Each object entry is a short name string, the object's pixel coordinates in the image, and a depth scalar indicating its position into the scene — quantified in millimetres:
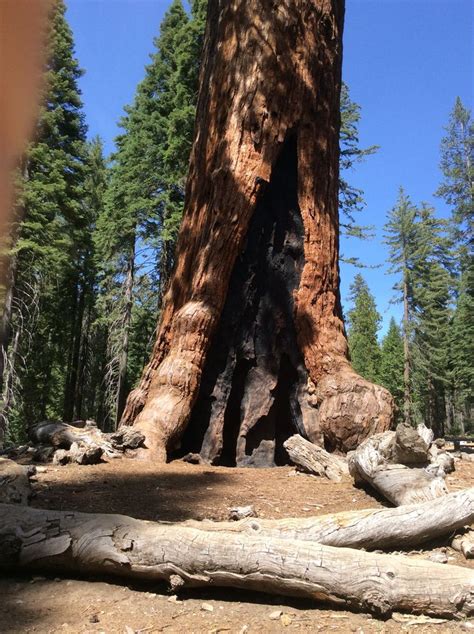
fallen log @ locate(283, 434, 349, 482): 5547
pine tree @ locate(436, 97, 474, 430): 28359
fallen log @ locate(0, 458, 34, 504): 3852
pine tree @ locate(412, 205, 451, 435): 31750
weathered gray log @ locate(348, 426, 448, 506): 4002
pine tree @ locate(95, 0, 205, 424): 17125
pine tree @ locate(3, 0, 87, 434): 15500
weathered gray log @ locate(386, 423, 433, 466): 4590
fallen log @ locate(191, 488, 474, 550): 3068
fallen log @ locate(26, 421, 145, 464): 5570
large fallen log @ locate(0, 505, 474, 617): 2518
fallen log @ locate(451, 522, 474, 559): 3268
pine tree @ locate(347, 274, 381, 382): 45938
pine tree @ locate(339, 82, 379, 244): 20094
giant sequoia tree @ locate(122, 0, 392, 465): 6785
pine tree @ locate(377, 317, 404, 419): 39375
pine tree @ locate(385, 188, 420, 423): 31517
